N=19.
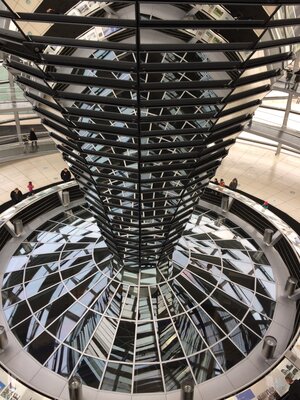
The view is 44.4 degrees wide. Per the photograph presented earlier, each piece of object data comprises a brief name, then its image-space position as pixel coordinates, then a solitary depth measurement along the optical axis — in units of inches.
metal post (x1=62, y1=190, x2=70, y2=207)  695.1
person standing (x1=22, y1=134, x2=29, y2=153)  864.5
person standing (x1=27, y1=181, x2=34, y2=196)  716.0
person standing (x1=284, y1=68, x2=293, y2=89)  796.6
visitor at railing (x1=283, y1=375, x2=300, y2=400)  341.4
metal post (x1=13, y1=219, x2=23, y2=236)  603.2
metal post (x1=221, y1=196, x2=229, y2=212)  688.7
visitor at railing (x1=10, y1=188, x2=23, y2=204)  676.1
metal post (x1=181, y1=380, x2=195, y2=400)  360.5
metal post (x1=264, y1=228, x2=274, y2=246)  605.4
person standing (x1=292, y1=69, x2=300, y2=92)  782.5
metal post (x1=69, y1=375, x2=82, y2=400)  357.7
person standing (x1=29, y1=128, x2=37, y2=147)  876.6
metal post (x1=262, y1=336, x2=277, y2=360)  408.1
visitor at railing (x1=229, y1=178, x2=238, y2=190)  751.5
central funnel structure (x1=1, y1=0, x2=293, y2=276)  217.5
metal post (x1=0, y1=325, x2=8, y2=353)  412.1
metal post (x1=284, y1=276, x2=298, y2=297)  495.1
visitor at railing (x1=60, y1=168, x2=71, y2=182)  751.7
